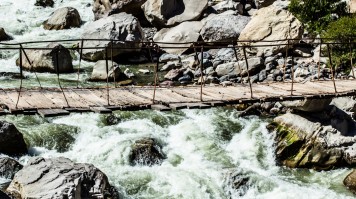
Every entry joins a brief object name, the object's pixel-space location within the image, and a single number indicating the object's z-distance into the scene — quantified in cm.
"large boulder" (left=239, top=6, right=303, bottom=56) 2302
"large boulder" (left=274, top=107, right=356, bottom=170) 1391
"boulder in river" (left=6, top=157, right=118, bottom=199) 1020
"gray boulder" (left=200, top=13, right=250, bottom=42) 2527
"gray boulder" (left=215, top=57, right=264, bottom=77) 2083
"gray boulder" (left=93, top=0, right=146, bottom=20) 2983
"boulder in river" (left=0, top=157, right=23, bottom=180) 1209
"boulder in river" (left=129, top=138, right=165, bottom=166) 1351
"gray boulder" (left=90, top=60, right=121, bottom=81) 2027
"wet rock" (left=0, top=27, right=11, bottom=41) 2600
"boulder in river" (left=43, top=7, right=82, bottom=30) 2853
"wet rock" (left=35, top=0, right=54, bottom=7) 3338
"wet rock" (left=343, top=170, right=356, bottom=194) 1257
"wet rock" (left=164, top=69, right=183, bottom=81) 2112
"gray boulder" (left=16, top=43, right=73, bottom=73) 2111
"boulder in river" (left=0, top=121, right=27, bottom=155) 1316
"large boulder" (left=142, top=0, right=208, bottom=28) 2773
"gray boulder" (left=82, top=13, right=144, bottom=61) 2362
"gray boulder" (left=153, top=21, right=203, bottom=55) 2558
